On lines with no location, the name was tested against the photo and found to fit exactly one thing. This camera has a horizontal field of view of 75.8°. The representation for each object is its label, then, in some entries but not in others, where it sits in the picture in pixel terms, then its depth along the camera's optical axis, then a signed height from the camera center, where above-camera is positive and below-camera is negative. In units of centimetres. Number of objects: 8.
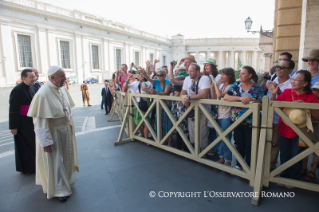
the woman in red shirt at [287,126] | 271 -62
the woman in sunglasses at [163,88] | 475 -24
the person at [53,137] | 272 -79
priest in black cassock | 354 -77
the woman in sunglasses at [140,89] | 496 -26
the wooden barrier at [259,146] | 260 -95
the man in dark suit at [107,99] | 970 -96
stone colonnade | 5728 +588
